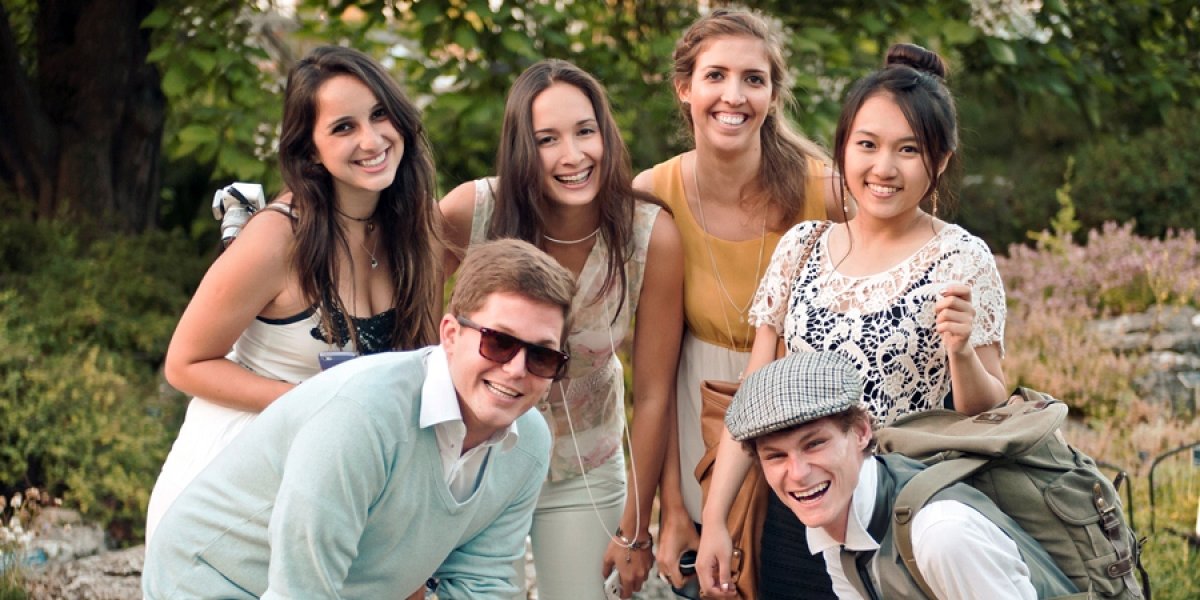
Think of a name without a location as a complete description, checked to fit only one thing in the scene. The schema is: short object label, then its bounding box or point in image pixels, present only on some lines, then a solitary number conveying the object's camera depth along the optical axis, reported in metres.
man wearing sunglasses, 2.58
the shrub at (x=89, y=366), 5.71
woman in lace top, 3.02
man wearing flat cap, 2.62
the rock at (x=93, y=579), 4.95
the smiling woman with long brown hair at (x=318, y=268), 3.18
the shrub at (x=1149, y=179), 10.06
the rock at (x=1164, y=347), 7.51
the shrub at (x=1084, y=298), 7.49
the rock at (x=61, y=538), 5.32
